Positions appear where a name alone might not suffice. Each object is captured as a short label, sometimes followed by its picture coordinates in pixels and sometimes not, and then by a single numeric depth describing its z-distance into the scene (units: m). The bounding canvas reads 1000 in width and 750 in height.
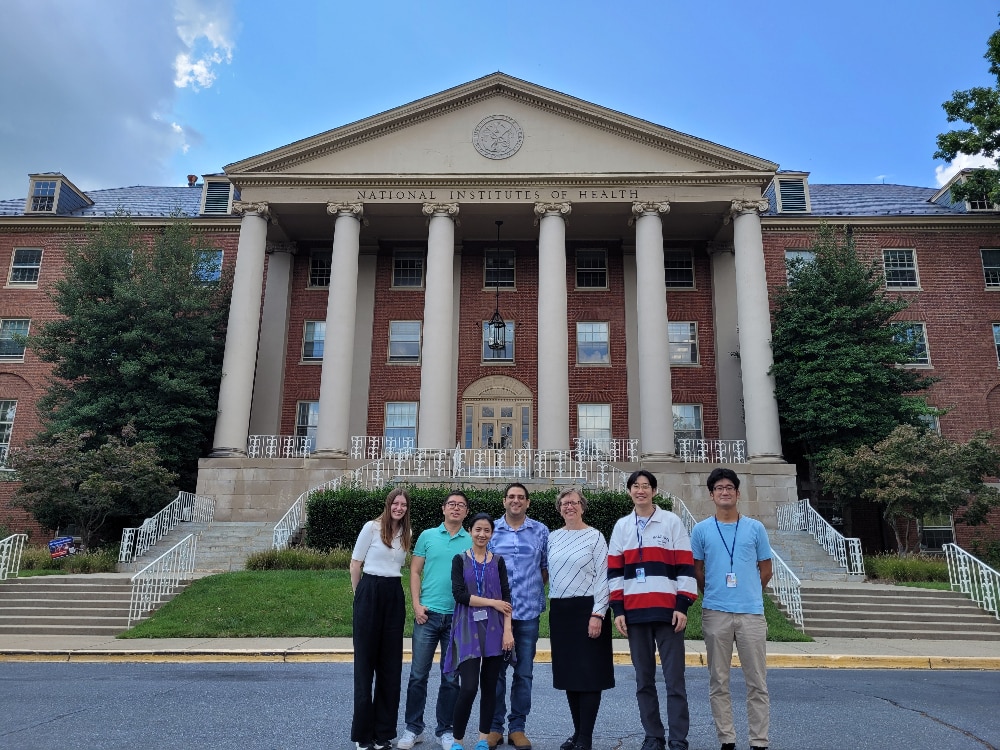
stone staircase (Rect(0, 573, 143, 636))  14.02
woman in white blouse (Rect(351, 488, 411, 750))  5.84
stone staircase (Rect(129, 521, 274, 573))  19.36
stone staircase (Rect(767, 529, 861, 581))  19.14
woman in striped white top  5.77
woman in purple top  5.79
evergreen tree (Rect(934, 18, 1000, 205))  25.12
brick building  25.52
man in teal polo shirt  6.09
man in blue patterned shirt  6.09
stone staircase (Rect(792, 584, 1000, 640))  14.41
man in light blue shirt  5.71
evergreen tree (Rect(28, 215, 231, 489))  25.03
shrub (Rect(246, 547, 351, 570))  17.67
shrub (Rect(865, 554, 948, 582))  18.30
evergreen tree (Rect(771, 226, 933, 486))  24.50
